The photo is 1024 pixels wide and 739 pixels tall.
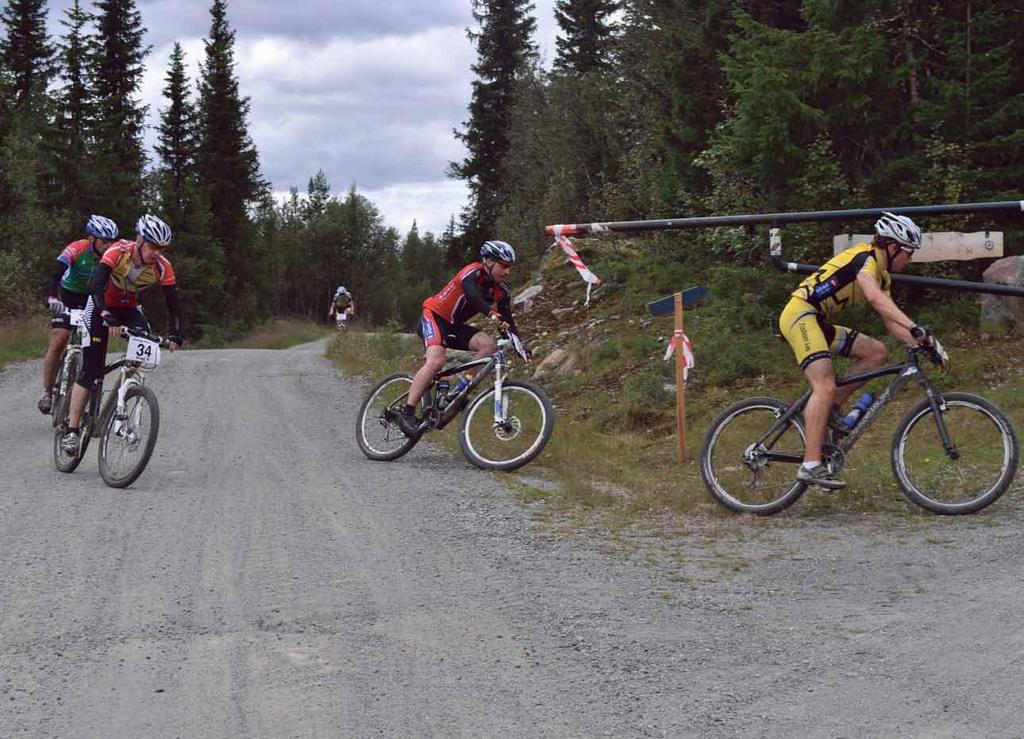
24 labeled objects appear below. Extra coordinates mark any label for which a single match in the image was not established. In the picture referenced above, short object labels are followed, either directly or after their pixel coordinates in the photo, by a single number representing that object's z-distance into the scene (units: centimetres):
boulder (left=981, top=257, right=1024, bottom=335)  1232
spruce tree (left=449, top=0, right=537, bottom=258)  5466
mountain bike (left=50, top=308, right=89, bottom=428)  1090
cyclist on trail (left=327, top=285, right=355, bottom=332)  3281
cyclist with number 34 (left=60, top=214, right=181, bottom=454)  870
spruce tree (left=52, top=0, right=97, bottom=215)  5219
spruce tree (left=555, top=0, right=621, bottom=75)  4859
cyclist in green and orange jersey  1084
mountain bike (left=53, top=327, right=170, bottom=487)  852
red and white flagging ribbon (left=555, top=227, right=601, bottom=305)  1059
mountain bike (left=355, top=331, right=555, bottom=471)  957
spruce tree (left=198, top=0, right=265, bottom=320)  6175
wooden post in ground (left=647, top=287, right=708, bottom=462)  1015
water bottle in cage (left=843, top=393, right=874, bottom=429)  735
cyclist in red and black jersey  963
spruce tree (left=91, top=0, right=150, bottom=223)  5297
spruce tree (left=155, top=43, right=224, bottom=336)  5662
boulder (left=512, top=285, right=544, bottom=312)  2171
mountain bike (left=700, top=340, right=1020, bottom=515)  693
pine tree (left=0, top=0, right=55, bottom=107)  5469
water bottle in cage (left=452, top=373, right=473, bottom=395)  1007
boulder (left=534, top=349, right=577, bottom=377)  1672
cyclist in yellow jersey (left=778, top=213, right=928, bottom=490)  698
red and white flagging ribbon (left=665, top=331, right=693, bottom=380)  1018
